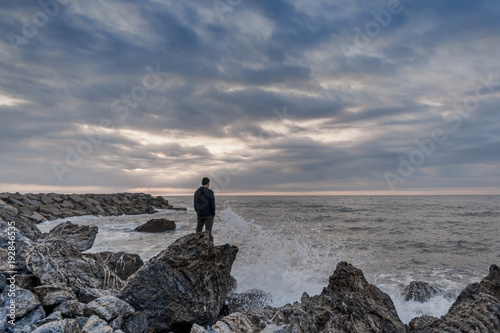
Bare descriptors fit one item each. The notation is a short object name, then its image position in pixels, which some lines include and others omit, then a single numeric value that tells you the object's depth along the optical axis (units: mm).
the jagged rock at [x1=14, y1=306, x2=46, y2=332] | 3896
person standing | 9438
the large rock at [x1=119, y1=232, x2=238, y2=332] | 5414
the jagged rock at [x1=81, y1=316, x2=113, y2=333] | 3930
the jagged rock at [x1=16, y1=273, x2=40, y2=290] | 4770
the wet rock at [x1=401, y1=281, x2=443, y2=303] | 7961
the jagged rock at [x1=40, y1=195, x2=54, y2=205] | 30750
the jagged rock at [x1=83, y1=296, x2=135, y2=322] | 4395
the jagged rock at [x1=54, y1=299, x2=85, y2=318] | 4328
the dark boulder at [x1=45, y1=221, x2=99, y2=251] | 10273
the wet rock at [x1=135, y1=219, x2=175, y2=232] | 22008
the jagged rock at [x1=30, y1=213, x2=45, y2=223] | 23947
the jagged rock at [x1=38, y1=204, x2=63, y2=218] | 27891
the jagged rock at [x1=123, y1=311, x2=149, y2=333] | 4539
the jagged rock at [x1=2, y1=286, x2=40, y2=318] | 4138
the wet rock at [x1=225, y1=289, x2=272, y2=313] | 7340
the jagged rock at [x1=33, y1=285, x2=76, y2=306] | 4512
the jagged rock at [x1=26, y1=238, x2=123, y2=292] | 5163
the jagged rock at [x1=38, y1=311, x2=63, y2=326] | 4059
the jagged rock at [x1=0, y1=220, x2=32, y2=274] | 5221
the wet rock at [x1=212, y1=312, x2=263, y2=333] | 4793
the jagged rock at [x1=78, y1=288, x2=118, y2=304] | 5148
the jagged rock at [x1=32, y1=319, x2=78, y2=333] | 3678
